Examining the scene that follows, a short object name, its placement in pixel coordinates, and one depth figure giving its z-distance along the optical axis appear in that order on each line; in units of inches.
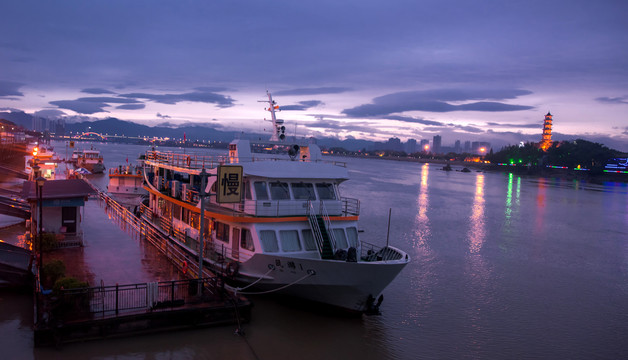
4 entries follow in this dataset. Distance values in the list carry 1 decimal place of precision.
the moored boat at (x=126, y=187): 1627.7
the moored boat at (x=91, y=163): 2785.4
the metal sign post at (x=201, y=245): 494.9
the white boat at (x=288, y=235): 537.3
